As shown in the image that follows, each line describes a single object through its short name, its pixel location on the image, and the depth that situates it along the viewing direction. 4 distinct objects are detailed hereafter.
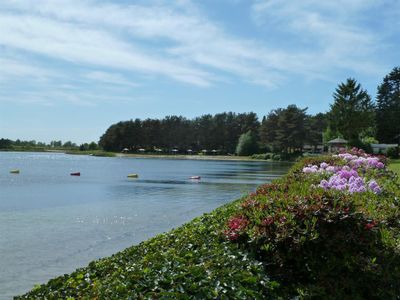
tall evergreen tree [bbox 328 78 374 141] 78.81
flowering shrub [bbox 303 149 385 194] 8.95
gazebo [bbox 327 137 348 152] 66.69
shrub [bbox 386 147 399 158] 64.19
